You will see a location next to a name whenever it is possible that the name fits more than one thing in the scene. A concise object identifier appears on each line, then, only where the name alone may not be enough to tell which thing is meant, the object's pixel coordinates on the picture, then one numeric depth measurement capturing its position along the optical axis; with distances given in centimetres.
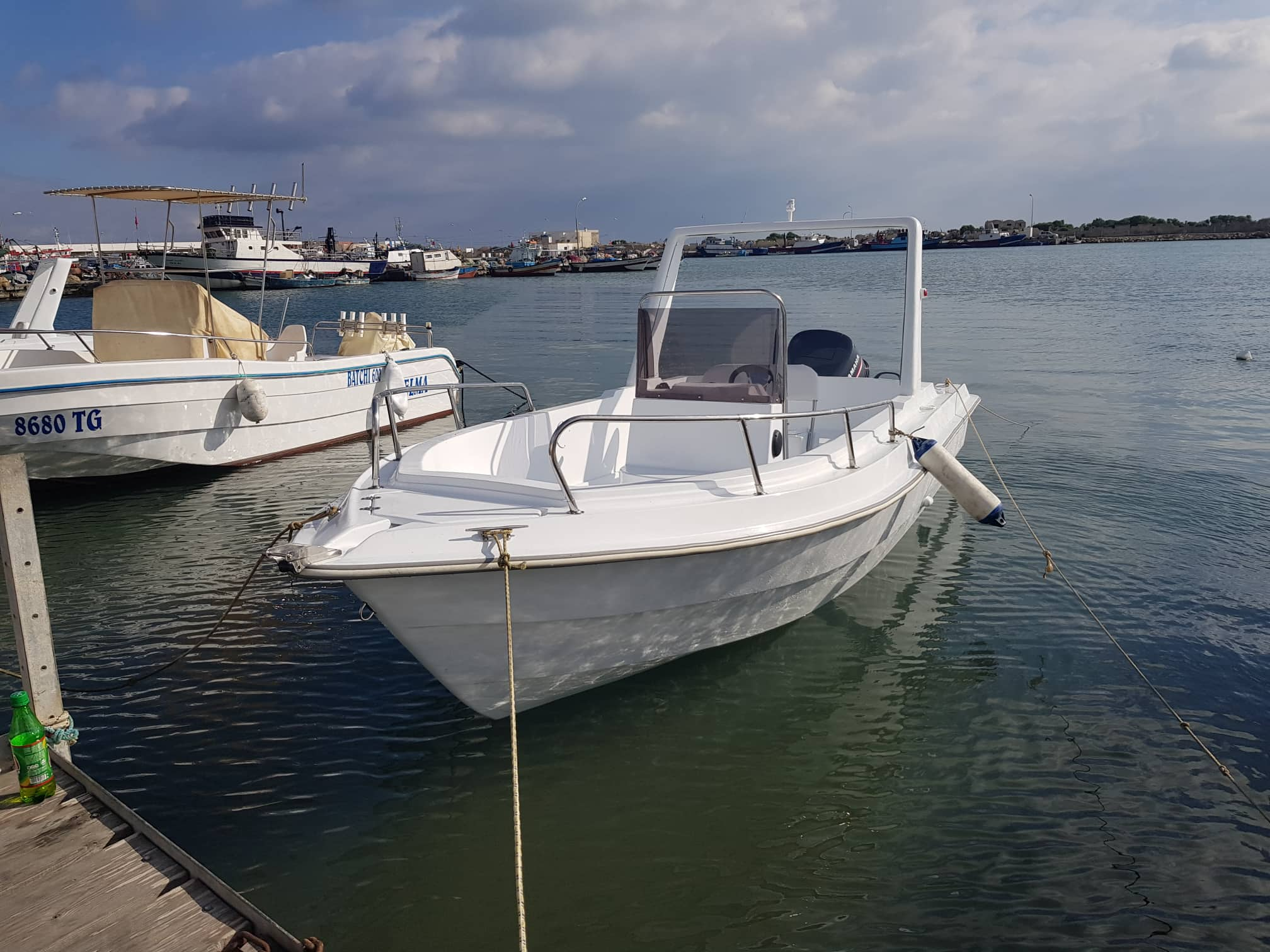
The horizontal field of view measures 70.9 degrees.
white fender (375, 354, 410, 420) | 1226
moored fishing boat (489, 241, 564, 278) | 8562
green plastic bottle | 378
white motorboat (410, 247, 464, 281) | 8100
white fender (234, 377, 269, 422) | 1134
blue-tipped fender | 604
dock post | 413
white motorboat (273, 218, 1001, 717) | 414
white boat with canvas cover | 969
